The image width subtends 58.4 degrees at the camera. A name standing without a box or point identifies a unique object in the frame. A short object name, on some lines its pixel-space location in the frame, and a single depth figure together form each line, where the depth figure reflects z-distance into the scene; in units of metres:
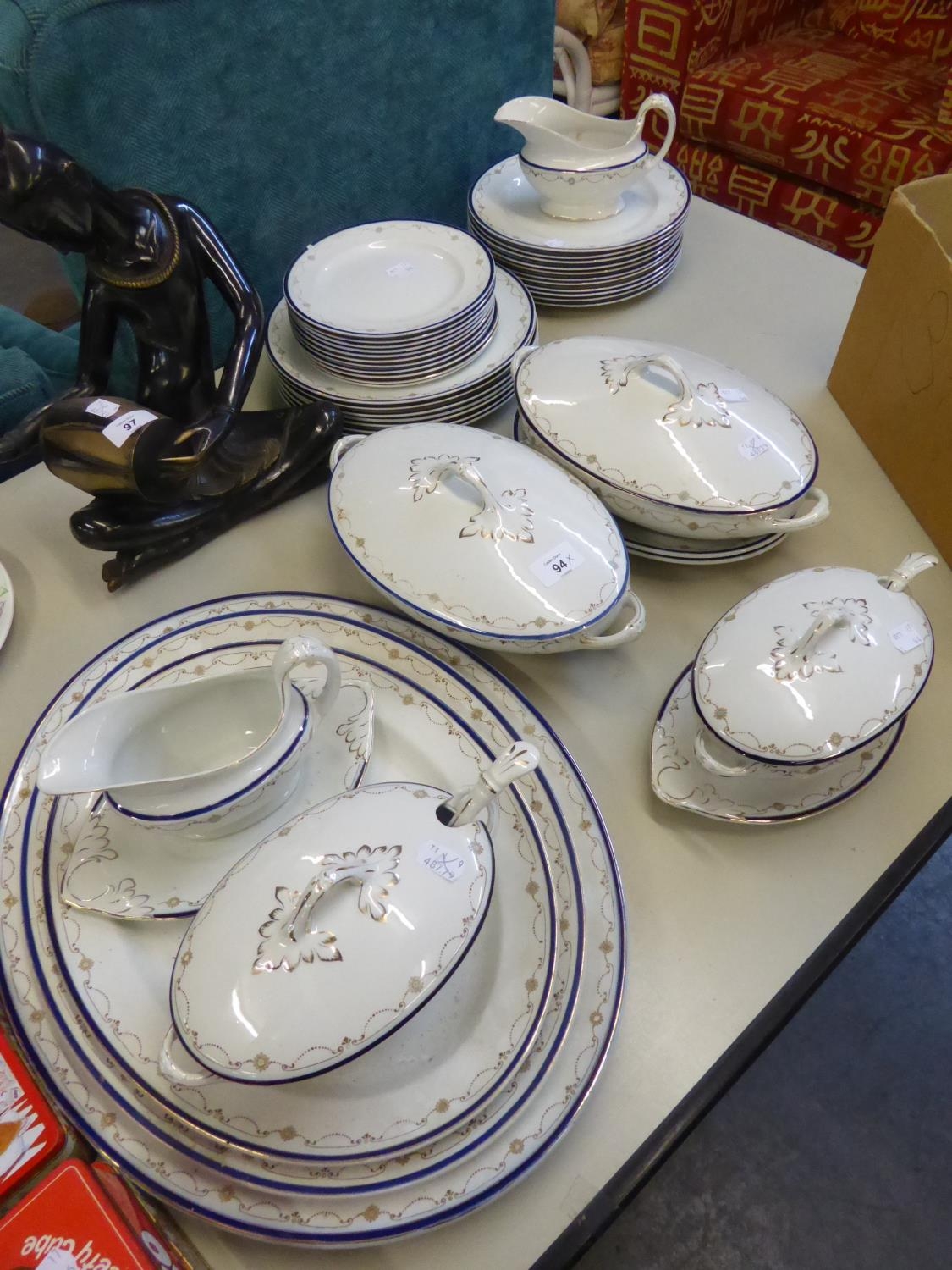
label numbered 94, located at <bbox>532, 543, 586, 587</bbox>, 0.58
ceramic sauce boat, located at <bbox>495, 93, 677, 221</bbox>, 0.88
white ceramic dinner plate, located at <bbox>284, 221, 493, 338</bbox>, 0.77
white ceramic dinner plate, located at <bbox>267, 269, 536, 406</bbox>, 0.77
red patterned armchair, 1.65
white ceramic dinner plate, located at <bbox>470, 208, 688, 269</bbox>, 0.89
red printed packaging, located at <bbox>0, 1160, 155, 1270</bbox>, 0.35
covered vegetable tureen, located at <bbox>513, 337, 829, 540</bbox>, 0.63
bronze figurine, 0.62
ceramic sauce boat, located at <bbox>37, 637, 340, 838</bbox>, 0.48
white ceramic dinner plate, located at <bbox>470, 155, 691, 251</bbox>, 0.91
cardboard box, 0.66
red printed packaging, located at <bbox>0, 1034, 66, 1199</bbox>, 0.37
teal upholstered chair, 0.71
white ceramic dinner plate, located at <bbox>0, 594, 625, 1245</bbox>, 0.42
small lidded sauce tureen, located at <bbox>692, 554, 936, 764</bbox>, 0.52
